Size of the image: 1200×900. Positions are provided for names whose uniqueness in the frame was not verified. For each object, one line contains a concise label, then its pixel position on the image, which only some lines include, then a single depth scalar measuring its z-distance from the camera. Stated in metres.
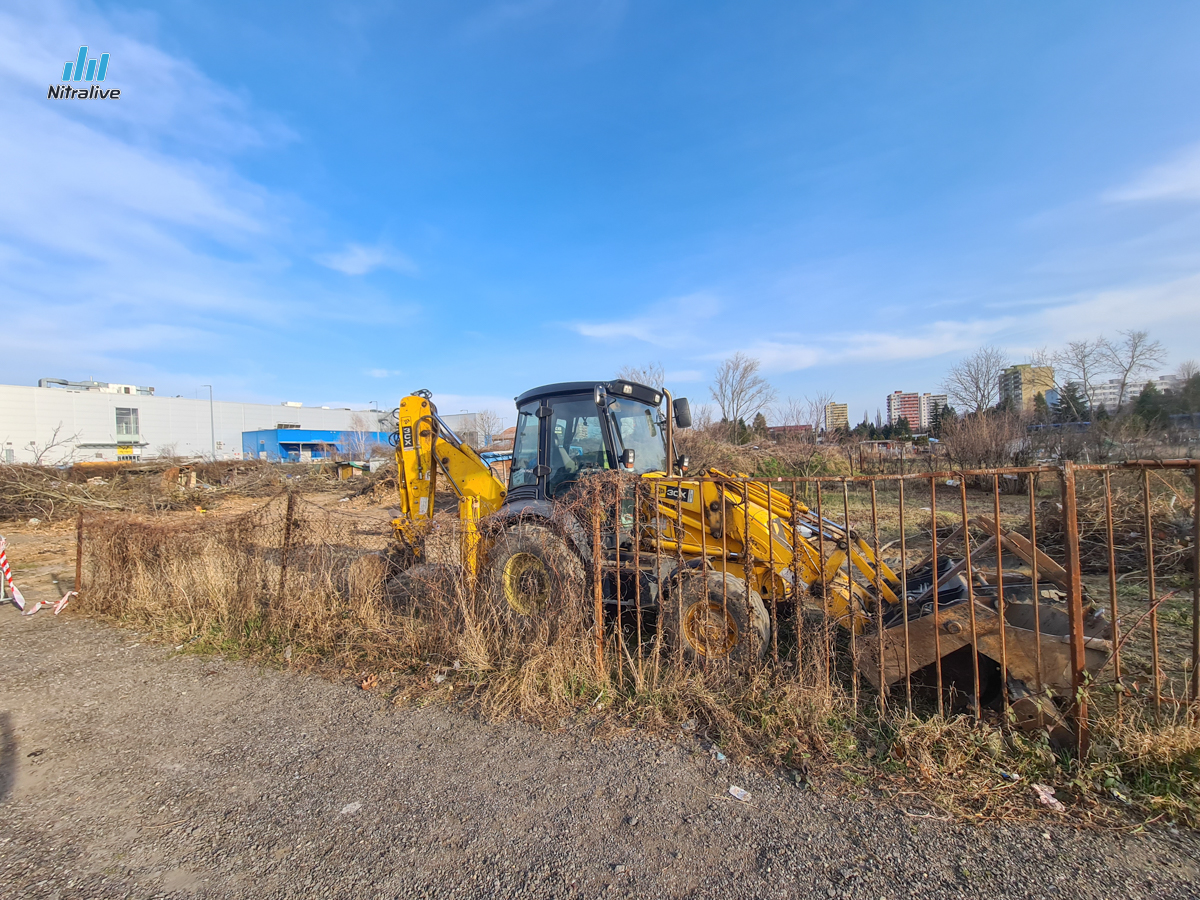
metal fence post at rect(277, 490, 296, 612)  6.24
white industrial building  44.81
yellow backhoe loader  3.75
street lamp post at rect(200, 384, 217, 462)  59.12
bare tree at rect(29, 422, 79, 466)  14.50
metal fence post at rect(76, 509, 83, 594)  7.54
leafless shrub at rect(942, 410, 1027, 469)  20.28
